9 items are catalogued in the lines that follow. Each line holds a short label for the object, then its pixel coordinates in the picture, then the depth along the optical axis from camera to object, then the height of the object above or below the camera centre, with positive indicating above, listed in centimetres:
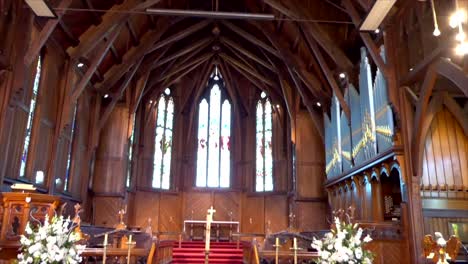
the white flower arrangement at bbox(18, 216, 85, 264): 386 -26
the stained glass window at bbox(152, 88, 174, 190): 1773 +362
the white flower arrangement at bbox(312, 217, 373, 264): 414 -25
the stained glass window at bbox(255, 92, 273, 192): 1806 +351
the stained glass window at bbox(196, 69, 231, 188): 1895 +417
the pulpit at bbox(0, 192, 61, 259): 614 +11
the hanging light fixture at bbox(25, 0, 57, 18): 698 +383
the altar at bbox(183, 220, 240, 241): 1672 -34
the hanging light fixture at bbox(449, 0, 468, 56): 458 +248
